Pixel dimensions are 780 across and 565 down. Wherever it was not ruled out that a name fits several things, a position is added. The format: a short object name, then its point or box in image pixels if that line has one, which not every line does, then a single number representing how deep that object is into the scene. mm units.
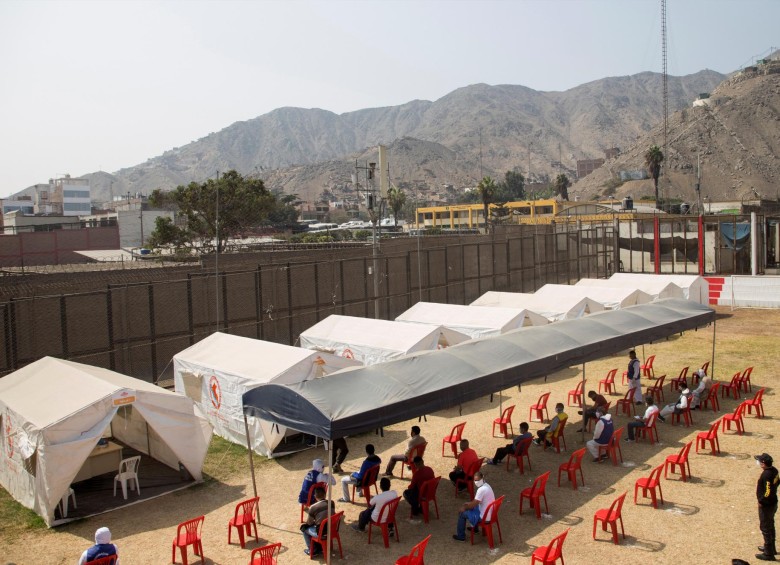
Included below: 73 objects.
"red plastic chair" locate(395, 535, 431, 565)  8804
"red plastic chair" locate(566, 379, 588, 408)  18589
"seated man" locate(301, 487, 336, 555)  10234
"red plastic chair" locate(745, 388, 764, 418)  16672
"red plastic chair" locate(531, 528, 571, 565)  8885
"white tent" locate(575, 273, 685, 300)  29234
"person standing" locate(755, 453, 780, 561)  9672
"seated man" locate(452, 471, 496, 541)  10453
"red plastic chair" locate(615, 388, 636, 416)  17484
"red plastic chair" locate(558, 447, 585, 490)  12633
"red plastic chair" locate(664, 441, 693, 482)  12758
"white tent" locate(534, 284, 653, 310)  26859
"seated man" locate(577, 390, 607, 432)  15535
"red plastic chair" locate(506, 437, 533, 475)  13547
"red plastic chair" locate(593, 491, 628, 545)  10211
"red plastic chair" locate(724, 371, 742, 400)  18953
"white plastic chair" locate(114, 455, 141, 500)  12883
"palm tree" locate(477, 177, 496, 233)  80062
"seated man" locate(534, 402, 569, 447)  14711
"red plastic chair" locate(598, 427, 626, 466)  13906
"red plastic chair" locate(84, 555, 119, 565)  8760
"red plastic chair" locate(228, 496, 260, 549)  10734
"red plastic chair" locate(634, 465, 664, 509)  11586
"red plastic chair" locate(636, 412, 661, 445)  15215
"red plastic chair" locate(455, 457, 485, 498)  12359
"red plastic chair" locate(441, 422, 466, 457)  14420
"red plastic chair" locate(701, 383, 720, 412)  17688
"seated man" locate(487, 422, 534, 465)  13539
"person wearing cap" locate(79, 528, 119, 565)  8812
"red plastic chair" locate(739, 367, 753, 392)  19359
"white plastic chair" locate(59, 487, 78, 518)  11984
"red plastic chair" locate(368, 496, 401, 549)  10538
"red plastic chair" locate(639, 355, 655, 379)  21333
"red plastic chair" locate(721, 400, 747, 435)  15664
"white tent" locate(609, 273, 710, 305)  31198
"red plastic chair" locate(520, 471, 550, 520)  11383
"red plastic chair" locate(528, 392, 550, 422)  16969
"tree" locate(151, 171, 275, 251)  48062
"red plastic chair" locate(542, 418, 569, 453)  14867
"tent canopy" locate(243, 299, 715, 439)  10547
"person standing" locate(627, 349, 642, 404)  17594
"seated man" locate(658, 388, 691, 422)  16281
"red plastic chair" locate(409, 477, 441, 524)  11367
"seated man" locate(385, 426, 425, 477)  13113
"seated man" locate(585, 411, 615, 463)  13812
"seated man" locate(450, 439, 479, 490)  12383
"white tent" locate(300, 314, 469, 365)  19031
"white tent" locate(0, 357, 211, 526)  11680
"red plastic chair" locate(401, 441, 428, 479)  13030
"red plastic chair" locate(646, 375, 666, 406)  18633
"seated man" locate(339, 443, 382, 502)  12164
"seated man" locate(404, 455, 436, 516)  11523
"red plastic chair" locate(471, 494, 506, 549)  10367
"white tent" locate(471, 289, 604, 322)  24484
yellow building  92750
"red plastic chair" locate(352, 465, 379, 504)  12047
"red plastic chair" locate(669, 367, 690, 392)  19308
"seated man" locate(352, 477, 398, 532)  10555
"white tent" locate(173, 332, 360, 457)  15188
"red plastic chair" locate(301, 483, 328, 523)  11156
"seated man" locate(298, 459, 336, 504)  11266
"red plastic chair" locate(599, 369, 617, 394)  19775
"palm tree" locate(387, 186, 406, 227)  91512
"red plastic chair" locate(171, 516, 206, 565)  9977
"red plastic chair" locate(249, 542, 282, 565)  9203
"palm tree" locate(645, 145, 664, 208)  99000
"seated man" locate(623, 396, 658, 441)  15250
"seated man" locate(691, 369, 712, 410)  17266
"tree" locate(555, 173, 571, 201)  122138
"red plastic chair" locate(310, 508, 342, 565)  9982
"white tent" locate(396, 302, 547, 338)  21703
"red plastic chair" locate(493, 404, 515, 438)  15891
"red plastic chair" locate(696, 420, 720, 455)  14266
